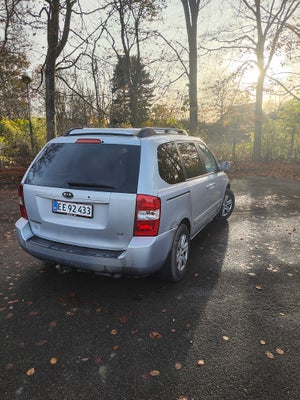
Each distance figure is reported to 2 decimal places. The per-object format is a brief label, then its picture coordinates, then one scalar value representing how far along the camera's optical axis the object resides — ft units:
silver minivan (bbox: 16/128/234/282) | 9.46
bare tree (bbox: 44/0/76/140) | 36.27
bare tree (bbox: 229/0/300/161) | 56.18
